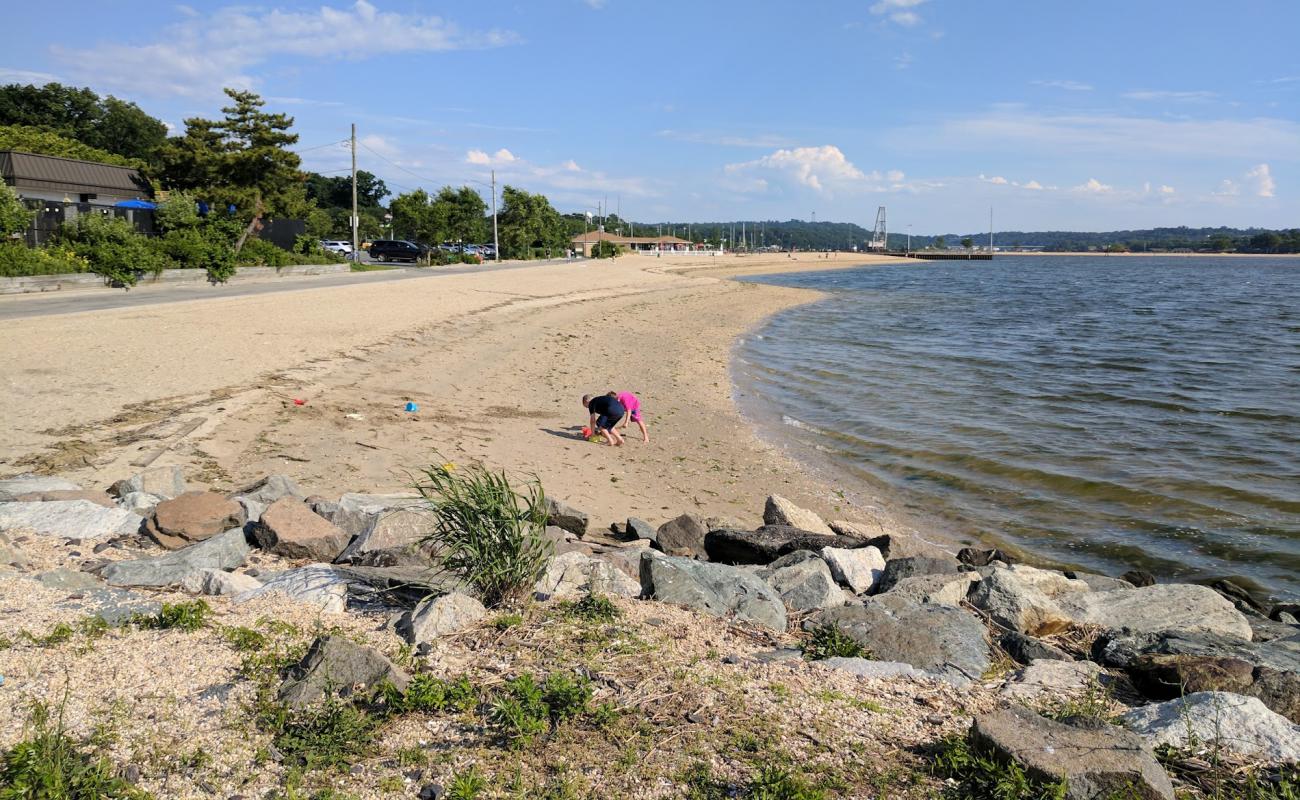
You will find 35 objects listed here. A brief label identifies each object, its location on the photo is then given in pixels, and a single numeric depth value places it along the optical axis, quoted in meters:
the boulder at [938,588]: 6.11
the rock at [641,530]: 8.20
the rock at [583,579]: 5.34
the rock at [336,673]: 3.80
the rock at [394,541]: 5.88
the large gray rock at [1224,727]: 3.72
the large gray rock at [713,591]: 5.33
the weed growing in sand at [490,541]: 4.89
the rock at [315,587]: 4.96
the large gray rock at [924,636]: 4.64
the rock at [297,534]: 6.12
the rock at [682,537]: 7.73
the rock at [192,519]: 6.25
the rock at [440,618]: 4.49
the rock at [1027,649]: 5.09
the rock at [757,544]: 7.45
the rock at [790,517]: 8.66
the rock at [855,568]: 6.79
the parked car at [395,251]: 55.84
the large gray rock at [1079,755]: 3.17
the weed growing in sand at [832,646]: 4.68
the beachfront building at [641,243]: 131.50
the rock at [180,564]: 5.27
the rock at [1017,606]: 5.77
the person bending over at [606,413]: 12.19
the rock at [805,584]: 5.84
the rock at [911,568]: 6.61
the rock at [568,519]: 7.81
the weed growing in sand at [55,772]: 3.00
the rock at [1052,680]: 4.41
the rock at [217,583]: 5.13
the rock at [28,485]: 6.99
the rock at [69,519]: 6.16
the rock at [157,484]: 7.41
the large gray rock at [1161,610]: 6.25
